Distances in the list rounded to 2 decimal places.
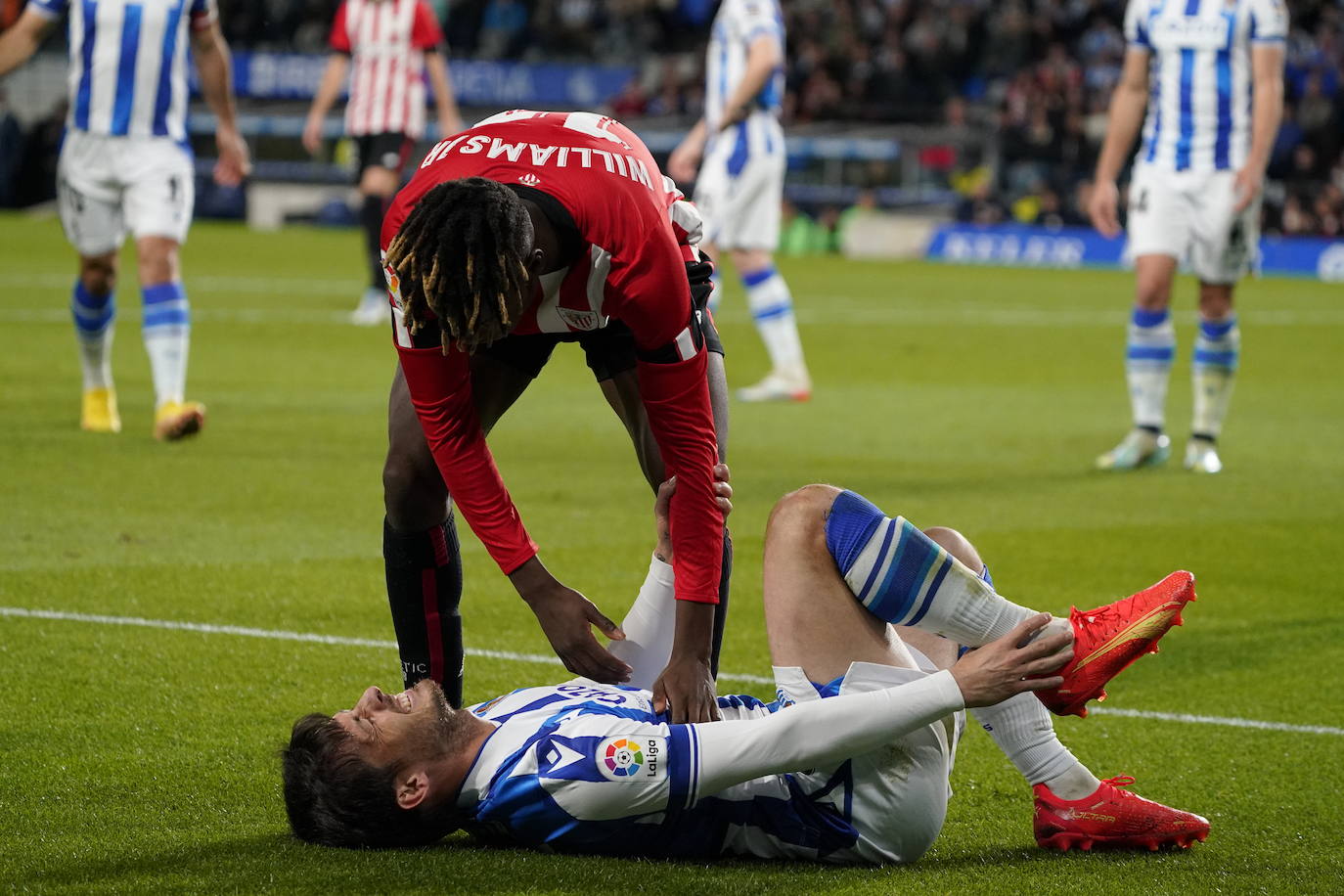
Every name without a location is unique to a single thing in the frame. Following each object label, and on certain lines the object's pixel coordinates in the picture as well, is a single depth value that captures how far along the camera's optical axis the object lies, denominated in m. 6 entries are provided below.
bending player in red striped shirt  6.41
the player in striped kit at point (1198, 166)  16.83
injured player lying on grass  6.36
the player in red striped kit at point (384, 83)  28.47
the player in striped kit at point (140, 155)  16.87
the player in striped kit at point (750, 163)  21.78
